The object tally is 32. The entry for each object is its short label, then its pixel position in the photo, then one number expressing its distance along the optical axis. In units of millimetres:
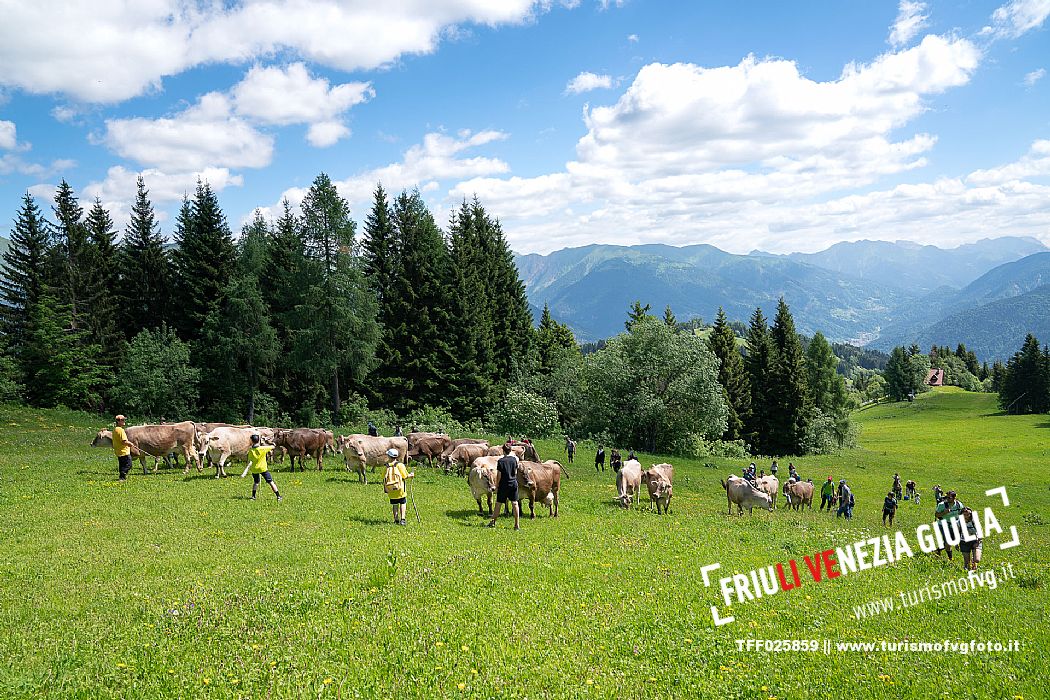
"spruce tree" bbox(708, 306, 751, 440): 72625
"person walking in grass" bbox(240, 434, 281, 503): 20297
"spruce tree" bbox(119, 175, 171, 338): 59562
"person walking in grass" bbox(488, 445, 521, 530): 17703
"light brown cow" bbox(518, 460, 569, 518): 20266
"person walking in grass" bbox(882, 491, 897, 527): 27514
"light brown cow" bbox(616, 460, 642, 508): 24656
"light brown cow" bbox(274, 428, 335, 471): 29281
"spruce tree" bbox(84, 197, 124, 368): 55281
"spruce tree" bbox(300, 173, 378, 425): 51875
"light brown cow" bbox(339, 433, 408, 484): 26922
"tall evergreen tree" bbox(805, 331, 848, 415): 93500
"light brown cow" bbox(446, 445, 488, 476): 31000
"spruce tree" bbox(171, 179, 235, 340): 57125
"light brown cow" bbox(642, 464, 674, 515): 24531
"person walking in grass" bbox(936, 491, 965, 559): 18467
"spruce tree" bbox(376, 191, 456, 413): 57781
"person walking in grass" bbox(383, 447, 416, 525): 18172
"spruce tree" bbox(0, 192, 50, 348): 53844
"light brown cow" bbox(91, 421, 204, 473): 25422
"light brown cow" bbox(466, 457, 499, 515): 20922
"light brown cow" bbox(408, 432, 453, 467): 33188
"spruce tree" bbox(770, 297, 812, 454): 73125
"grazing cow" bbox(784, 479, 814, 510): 33447
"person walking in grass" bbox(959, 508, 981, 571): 17125
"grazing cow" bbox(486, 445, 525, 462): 26062
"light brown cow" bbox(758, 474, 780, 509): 33281
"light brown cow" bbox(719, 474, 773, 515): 26422
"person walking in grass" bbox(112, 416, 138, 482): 22709
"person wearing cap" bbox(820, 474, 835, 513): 32375
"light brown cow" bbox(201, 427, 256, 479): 25547
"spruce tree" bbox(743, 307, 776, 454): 75062
